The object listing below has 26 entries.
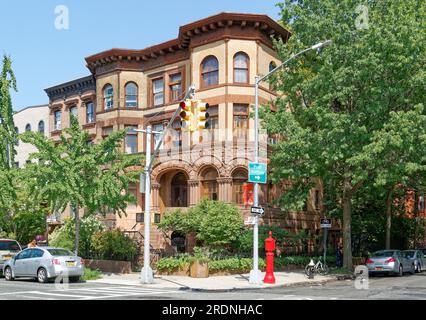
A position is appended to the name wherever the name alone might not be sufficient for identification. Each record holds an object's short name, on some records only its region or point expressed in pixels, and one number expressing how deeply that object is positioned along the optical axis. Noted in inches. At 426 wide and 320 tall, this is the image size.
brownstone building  1348.4
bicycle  1119.7
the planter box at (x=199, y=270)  1051.9
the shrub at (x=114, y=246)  1162.6
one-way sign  904.3
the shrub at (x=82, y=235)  1241.4
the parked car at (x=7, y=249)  1070.5
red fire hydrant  912.9
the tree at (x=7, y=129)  1331.2
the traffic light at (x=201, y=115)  718.5
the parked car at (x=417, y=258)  1277.1
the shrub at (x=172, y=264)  1084.5
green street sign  913.5
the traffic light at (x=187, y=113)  729.6
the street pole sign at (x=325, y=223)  1155.1
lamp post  895.1
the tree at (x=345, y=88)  1023.6
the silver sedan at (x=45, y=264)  911.7
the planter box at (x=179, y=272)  1082.1
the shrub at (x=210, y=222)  1161.4
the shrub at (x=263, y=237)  1182.9
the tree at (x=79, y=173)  990.4
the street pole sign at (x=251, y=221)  911.7
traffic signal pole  920.9
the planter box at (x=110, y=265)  1125.1
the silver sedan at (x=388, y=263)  1154.0
